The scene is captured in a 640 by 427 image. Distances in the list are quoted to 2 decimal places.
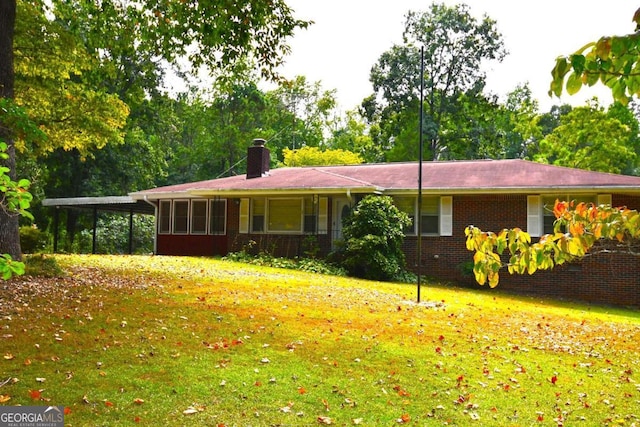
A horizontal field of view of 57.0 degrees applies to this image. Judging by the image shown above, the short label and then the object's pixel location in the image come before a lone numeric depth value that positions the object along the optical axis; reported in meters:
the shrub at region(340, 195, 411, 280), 17.03
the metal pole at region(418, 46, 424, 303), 12.41
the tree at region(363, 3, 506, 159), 37.28
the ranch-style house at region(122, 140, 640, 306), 16.78
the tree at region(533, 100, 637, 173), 32.34
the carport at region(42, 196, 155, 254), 23.02
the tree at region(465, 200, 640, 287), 2.27
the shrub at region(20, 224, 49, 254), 21.05
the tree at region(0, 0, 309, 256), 11.32
